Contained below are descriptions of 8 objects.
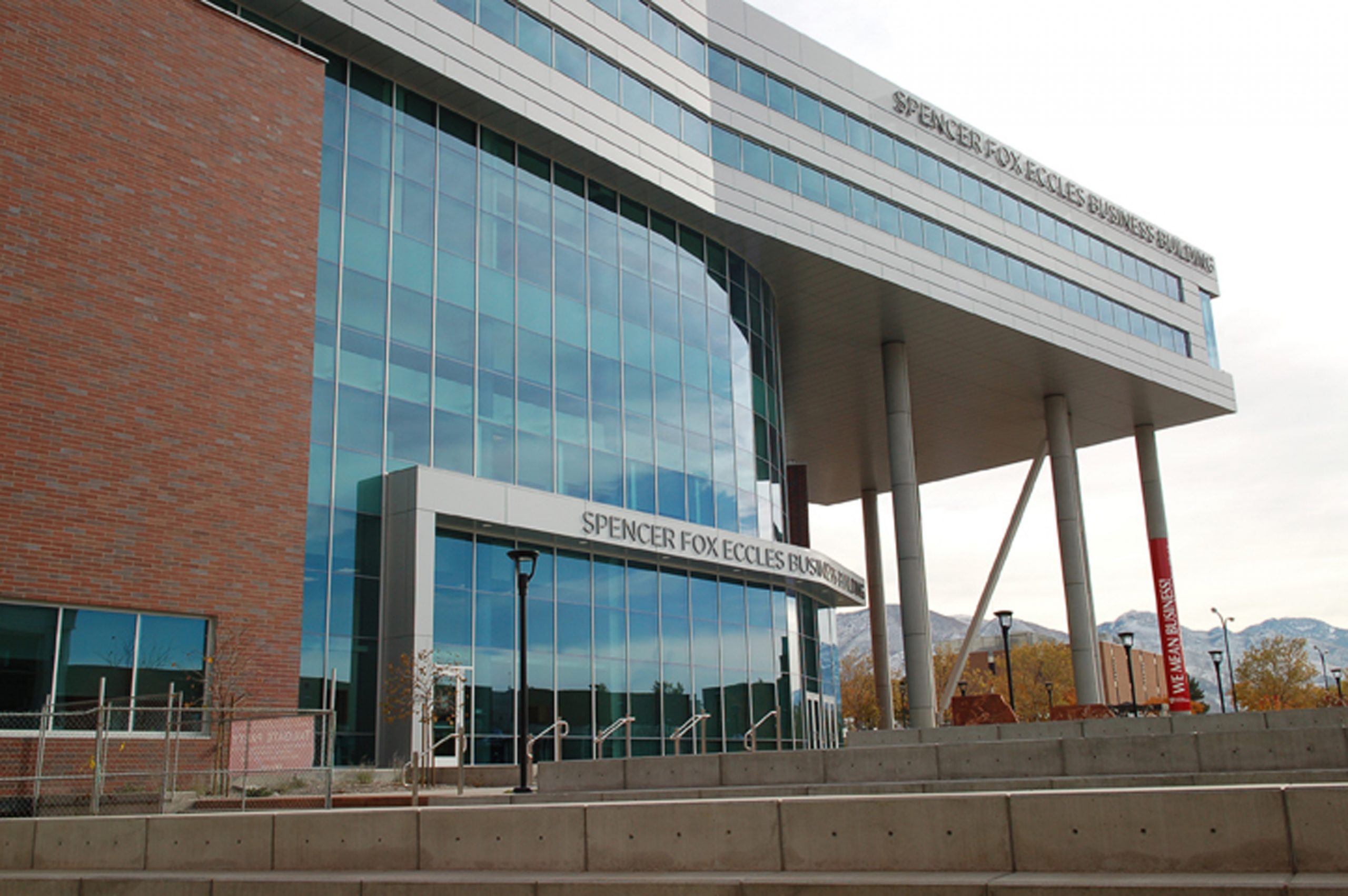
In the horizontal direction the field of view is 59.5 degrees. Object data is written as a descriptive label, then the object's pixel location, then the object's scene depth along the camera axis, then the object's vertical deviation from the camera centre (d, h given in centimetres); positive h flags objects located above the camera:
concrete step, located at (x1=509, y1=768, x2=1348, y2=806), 1413 -92
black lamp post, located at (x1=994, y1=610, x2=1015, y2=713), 4228 +335
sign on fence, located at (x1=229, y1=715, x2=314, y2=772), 2062 -17
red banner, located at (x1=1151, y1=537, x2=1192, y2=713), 4528 +302
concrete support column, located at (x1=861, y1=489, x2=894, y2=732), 5459 +574
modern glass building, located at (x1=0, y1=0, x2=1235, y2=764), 2380 +1023
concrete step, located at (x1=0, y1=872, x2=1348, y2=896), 705 -116
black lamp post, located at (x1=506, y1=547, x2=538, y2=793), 2011 +149
